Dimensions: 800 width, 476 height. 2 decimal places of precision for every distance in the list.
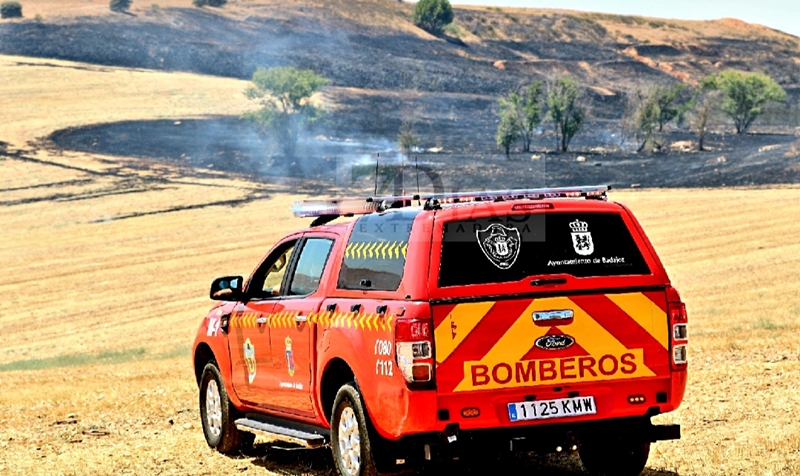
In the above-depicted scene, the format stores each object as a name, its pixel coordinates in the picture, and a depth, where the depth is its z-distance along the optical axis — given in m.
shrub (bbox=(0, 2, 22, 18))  138.76
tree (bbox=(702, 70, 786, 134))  125.62
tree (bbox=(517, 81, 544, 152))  100.56
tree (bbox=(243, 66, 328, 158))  96.44
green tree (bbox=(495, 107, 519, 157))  96.50
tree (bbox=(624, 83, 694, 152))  104.64
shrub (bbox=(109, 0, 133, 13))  148.38
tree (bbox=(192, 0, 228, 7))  162.62
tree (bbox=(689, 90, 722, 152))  104.62
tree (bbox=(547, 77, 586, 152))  99.94
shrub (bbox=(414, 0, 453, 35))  179.00
